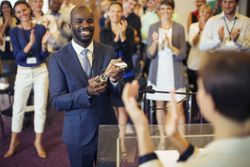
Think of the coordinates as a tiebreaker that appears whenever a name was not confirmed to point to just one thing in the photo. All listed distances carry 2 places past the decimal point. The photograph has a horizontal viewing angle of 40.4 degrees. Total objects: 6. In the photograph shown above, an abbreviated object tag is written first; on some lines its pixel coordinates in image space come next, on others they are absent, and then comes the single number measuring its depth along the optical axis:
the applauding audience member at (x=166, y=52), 3.11
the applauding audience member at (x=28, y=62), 3.04
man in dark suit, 1.80
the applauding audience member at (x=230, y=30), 2.68
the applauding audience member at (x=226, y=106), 0.83
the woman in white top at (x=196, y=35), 3.09
